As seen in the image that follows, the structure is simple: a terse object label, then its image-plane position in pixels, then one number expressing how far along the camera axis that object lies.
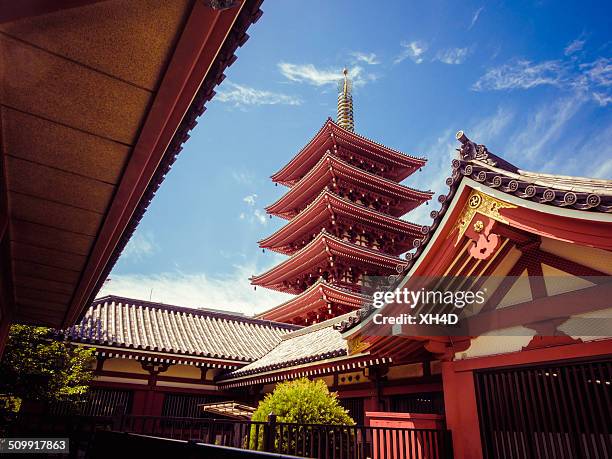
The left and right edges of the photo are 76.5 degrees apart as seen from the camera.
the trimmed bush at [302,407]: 6.83
